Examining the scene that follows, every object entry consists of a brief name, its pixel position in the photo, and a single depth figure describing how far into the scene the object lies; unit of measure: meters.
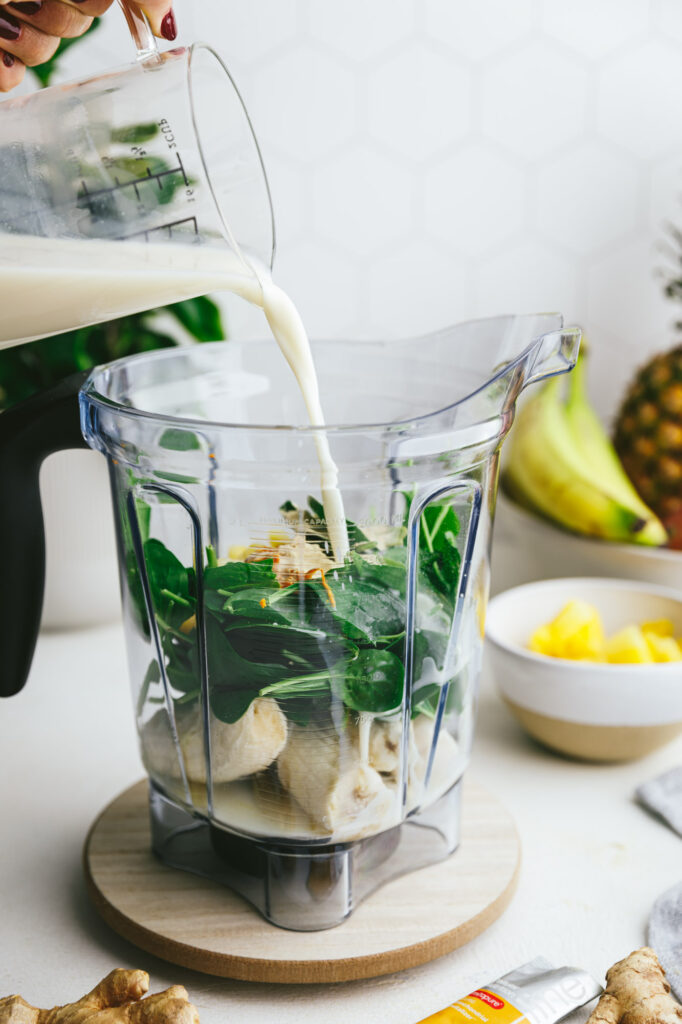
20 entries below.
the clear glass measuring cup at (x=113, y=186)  0.50
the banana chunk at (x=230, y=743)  0.49
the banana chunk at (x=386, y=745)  0.51
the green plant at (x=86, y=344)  0.88
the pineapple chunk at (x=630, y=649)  0.72
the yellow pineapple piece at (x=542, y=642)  0.76
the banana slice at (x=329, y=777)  0.49
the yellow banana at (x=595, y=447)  0.99
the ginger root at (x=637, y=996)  0.46
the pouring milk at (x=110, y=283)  0.50
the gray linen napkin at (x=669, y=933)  0.52
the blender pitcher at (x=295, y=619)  0.47
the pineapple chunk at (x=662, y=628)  0.81
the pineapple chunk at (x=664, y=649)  0.73
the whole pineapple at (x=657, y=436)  1.00
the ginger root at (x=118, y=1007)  0.43
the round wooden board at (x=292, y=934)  0.50
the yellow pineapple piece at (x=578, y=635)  0.75
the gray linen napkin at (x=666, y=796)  0.66
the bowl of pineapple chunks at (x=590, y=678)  0.68
